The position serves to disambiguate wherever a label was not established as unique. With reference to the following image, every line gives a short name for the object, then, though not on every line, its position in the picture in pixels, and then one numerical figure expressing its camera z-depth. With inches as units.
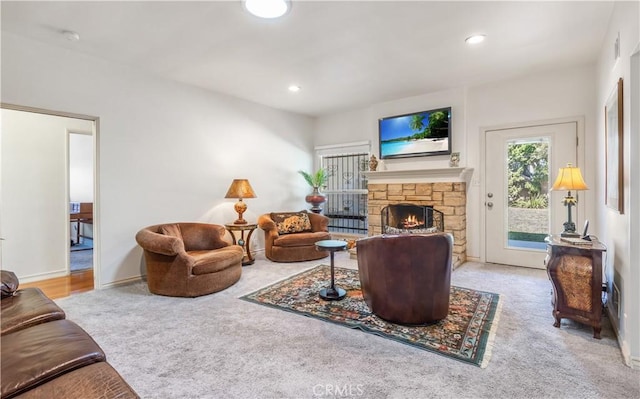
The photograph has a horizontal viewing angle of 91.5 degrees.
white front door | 157.6
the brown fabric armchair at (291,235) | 184.2
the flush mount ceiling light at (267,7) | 94.9
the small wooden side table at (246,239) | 176.9
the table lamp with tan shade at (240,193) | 177.9
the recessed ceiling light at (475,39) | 118.6
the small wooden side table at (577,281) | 89.6
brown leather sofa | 39.9
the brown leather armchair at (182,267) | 126.2
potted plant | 230.8
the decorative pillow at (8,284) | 68.7
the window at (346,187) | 235.1
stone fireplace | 175.9
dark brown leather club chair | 92.3
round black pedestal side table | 119.6
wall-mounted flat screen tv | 184.9
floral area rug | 85.3
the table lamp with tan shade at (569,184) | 106.2
